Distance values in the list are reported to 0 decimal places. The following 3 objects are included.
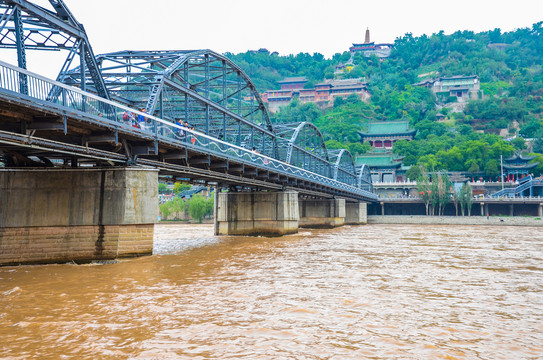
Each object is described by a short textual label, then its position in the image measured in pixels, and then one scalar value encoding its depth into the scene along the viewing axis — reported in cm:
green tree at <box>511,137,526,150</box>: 12358
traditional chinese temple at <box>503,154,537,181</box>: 10994
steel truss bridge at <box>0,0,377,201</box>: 1714
